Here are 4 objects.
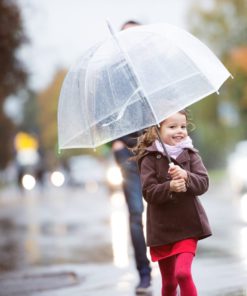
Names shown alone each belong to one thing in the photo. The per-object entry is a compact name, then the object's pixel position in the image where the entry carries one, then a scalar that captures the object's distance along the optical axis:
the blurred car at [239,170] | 39.38
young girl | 9.02
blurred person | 12.66
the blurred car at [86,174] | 81.09
